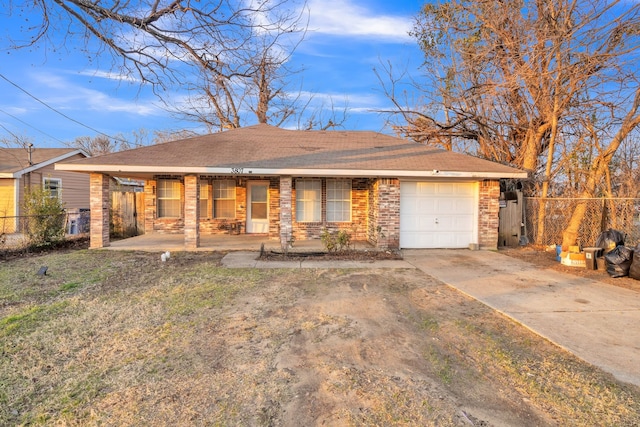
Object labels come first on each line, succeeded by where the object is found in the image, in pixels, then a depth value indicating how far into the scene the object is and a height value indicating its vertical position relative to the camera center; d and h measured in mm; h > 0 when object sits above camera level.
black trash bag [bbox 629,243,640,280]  7078 -1229
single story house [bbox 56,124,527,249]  10156 +504
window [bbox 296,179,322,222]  12516 +88
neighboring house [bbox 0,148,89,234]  16500 +1286
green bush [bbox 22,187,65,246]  10359 -463
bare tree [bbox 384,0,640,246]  8477 +3552
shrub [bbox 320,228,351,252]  9617 -1043
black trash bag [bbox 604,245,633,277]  7258 -1166
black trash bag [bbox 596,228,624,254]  8133 -808
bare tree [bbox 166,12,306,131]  22906 +6069
